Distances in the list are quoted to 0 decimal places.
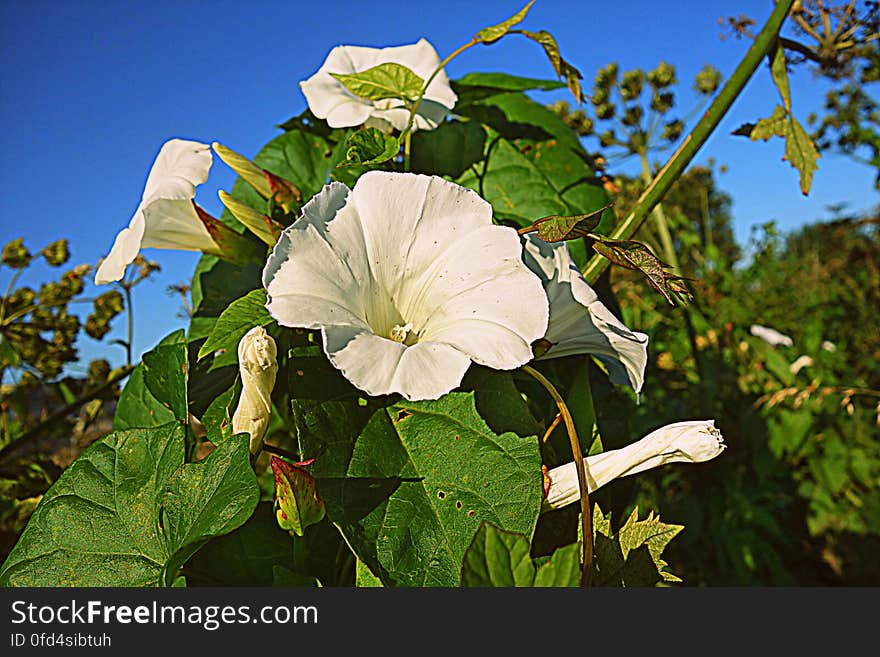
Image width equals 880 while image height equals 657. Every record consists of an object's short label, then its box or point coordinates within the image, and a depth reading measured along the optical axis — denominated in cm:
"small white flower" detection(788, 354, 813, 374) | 154
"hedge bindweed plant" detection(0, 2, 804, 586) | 13
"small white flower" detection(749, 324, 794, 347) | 166
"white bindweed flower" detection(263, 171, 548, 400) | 13
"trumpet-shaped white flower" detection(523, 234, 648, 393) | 16
